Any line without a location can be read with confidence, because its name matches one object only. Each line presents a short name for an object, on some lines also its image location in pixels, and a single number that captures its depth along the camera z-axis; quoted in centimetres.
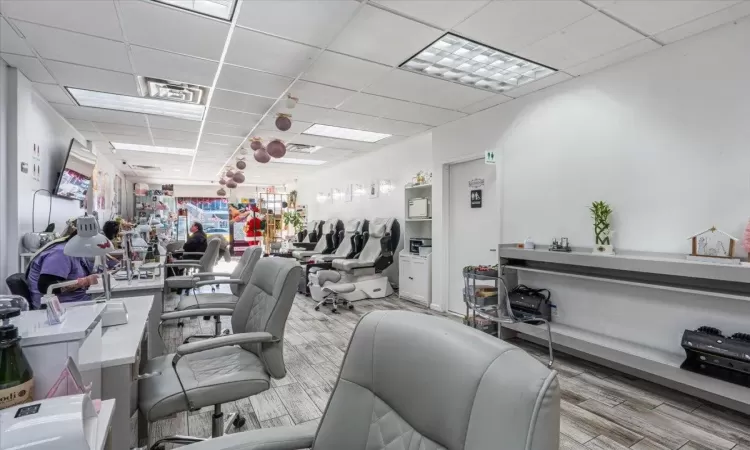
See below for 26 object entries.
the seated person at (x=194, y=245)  635
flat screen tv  452
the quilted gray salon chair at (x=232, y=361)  161
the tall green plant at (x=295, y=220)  1102
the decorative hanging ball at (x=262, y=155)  504
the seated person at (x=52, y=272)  236
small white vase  323
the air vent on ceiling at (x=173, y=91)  388
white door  468
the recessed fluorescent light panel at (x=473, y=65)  312
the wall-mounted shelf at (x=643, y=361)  246
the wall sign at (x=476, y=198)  485
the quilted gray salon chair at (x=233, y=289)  328
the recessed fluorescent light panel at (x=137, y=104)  431
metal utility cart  337
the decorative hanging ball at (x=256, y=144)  556
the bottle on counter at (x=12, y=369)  84
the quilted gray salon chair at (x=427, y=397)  66
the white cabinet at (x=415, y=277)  561
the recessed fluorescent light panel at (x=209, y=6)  242
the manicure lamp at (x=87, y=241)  147
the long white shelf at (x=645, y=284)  244
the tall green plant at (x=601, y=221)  329
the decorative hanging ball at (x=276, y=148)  466
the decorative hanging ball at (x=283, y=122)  400
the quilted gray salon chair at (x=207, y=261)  452
